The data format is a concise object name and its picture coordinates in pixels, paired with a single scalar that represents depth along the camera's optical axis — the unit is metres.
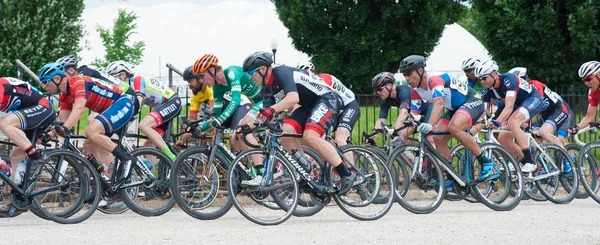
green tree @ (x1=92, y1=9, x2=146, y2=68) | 46.72
